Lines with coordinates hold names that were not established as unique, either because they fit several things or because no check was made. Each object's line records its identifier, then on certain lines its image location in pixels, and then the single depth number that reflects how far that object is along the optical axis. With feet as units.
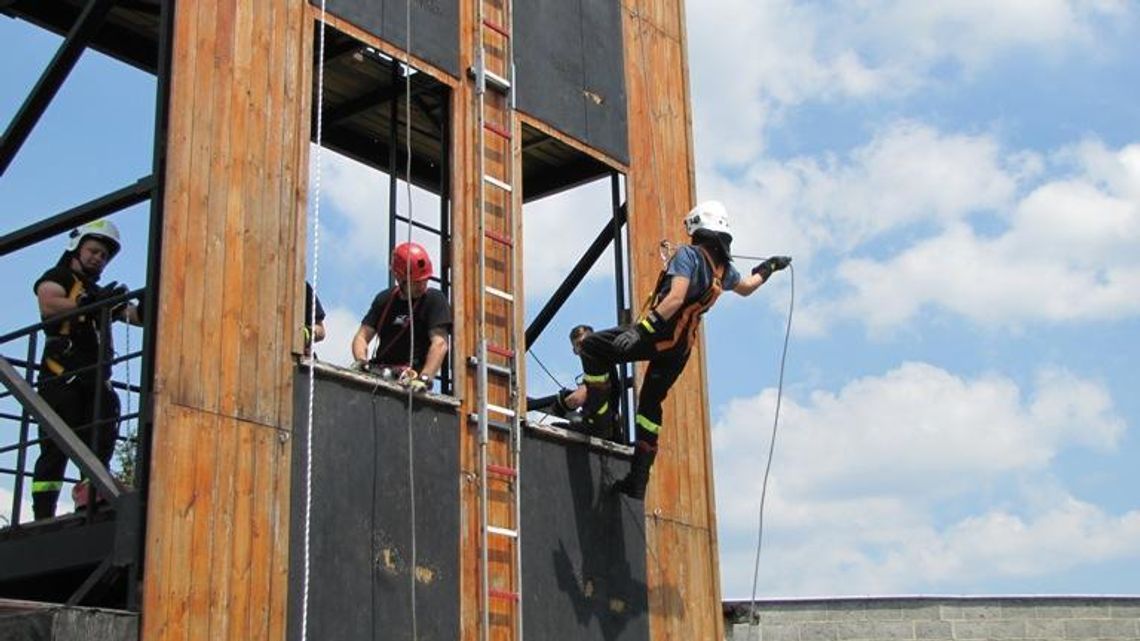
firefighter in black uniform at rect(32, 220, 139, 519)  32.71
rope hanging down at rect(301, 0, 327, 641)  29.12
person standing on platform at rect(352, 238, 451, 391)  33.91
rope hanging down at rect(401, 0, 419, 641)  31.86
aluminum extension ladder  34.24
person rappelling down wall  36.78
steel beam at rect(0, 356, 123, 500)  28.09
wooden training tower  27.78
